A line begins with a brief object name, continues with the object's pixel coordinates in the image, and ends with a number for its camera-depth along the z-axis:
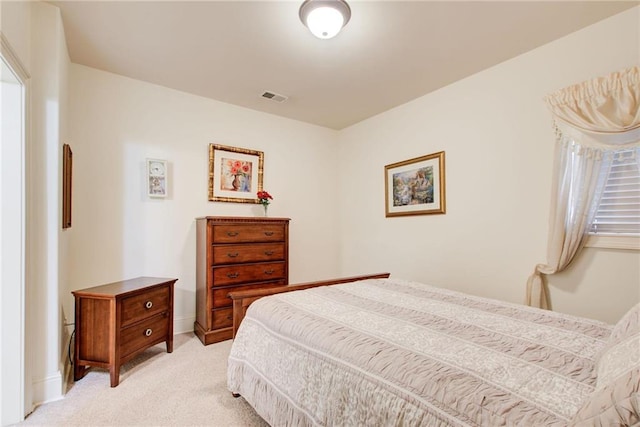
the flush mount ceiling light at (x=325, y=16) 1.84
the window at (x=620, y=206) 1.97
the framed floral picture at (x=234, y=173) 3.37
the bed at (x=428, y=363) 0.80
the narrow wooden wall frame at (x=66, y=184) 2.12
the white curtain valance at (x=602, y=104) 1.88
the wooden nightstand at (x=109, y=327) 2.05
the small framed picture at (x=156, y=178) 2.98
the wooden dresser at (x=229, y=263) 2.82
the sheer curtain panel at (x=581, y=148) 1.91
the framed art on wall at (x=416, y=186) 3.11
